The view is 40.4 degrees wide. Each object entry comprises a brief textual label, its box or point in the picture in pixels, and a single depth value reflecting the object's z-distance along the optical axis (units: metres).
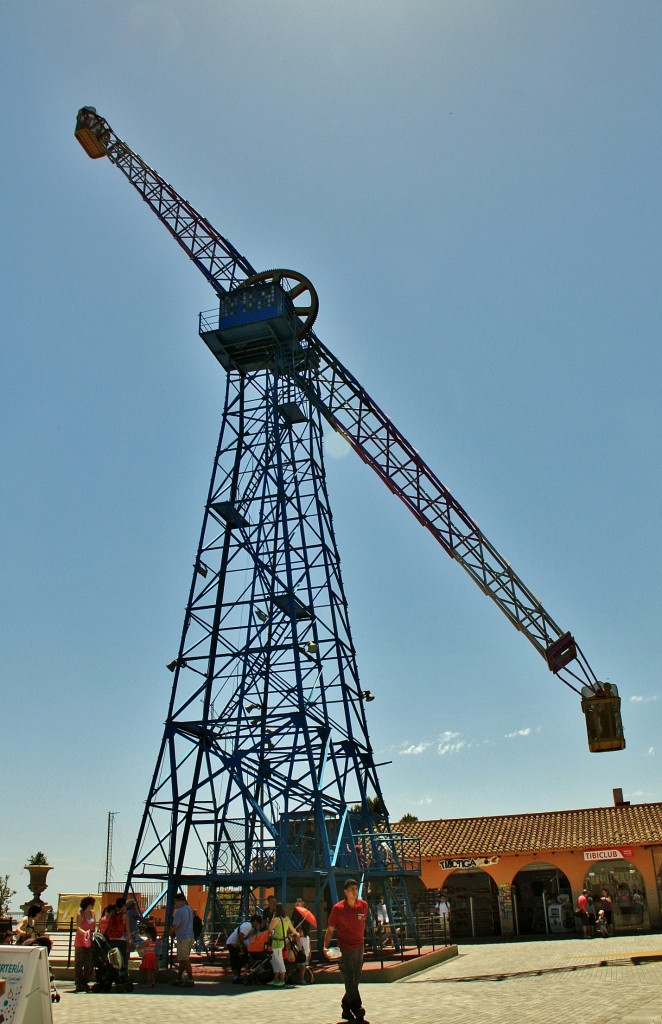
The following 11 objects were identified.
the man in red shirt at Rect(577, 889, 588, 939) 27.33
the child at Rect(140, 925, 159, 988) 15.38
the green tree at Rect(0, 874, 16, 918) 50.96
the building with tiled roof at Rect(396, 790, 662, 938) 30.22
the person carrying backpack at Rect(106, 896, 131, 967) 14.21
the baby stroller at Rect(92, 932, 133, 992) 14.18
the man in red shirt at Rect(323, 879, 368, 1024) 9.39
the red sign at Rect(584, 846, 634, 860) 30.06
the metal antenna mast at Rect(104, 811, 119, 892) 69.00
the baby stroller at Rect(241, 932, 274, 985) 14.85
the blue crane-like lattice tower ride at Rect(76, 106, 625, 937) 20.41
